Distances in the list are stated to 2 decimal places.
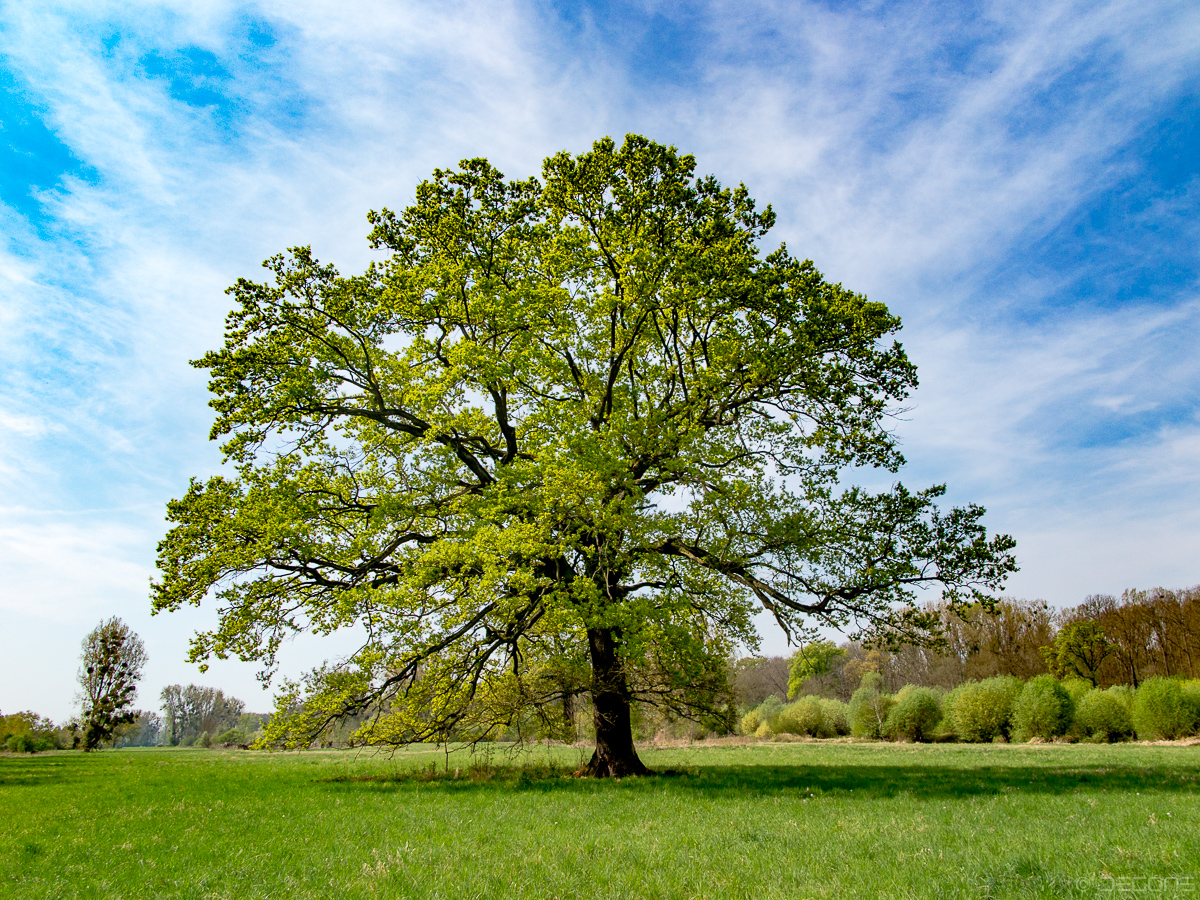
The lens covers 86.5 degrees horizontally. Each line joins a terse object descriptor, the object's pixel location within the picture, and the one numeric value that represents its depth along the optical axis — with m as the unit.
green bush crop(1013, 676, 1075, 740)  36.91
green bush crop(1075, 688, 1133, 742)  35.28
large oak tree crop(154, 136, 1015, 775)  14.78
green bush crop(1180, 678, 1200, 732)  32.41
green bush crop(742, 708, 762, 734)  57.62
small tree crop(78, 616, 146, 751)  52.62
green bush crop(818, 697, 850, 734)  50.84
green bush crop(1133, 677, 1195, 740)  32.53
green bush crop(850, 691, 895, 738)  46.06
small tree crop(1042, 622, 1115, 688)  49.06
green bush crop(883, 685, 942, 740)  43.31
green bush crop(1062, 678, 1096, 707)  38.60
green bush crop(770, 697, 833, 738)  51.47
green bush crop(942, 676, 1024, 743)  39.28
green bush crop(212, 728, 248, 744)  77.88
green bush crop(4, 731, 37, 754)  47.88
